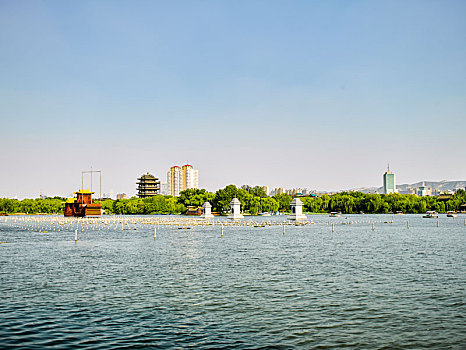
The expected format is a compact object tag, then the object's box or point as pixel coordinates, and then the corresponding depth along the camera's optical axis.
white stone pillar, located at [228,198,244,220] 125.43
